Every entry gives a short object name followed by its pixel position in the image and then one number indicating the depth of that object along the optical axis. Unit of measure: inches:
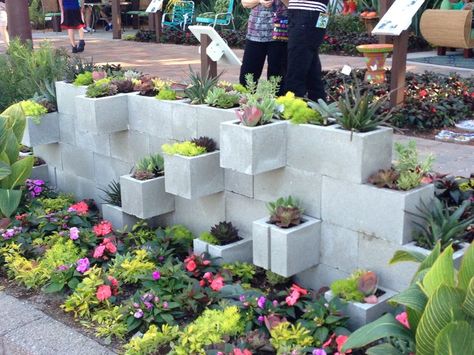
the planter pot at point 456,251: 120.4
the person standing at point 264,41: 214.2
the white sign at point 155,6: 591.3
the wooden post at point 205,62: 231.4
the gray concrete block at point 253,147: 137.1
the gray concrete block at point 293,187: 139.9
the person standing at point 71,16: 495.8
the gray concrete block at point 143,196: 164.2
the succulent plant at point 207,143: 158.4
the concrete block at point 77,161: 204.7
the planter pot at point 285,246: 132.3
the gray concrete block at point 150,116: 175.5
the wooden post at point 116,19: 639.1
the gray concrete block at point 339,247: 134.0
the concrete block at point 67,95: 199.9
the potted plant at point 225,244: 152.4
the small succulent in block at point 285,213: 134.7
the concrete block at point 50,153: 216.1
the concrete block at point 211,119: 157.6
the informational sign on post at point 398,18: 268.8
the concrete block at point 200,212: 165.3
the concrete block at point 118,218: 179.0
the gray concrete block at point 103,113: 179.5
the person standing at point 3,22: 457.4
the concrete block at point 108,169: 193.8
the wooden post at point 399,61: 278.4
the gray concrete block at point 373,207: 123.4
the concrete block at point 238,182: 155.0
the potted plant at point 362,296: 122.3
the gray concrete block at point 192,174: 151.9
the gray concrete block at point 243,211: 154.6
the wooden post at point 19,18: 319.3
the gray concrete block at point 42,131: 201.3
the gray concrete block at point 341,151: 129.0
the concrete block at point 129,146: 185.8
